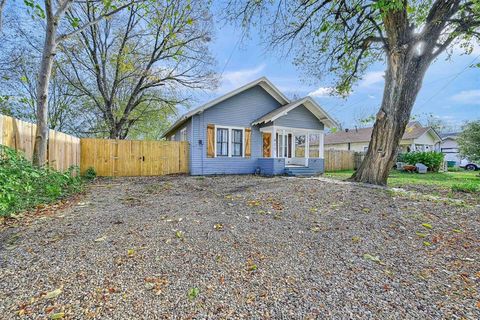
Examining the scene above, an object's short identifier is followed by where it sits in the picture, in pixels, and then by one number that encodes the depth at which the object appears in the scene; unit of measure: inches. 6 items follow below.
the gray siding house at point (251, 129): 468.1
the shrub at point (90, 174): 395.1
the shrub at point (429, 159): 700.0
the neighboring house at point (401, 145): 957.8
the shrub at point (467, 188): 295.2
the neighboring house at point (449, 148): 1230.6
